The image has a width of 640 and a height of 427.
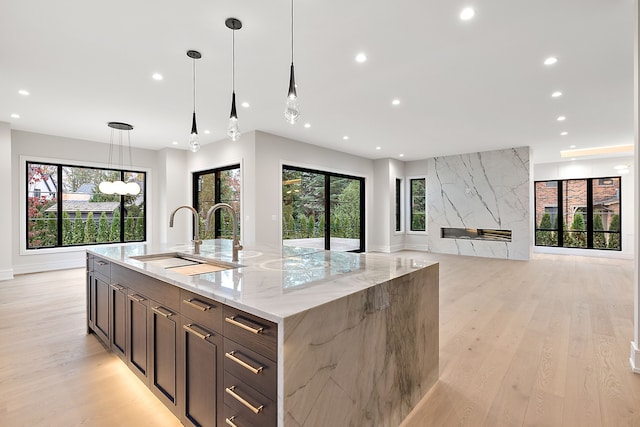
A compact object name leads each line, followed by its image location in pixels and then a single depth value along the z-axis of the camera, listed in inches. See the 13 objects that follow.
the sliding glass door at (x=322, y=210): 285.7
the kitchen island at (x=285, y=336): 48.0
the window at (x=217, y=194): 278.4
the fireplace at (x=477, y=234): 320.9
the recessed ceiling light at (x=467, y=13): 99.1
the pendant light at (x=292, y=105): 90.4
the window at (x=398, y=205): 393.4
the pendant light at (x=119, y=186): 221.6
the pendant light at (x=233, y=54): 106.0
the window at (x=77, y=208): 256.7
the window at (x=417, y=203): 394.6
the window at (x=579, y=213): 342.5
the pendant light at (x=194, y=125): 126.3
